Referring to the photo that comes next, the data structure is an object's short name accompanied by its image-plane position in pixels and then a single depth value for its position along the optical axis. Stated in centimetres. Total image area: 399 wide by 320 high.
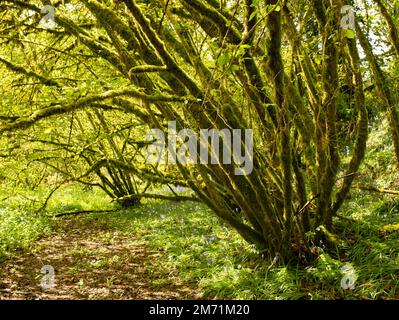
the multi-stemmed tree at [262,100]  359
